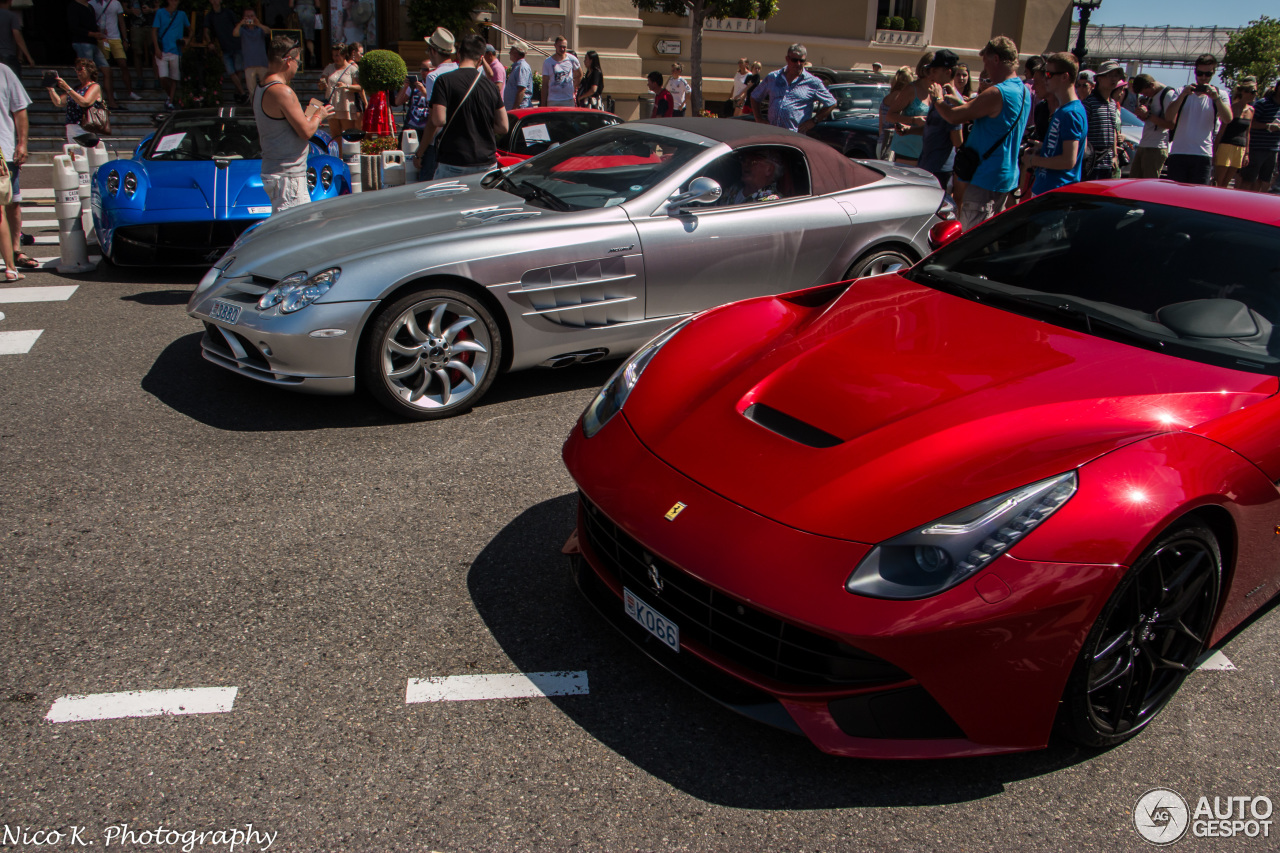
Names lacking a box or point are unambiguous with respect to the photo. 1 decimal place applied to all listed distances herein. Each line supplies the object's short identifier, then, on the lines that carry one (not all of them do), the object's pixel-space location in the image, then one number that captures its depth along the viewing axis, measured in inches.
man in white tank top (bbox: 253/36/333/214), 252.1
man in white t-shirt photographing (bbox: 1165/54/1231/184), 366.6
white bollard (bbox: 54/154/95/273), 289.6
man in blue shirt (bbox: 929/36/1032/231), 260.7
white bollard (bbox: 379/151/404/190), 384.2
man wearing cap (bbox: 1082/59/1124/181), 327.6
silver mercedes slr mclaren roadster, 175.8
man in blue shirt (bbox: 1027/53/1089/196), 256.8
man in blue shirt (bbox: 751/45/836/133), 407.5
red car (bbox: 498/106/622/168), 358.1
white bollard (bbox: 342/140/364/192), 371.9
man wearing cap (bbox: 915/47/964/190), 314.8
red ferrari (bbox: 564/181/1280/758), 88.9
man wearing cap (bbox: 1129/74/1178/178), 397.1
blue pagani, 282.7
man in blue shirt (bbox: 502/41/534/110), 546.6
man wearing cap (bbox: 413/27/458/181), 319.9
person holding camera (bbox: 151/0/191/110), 616.1
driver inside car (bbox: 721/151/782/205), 212.7
